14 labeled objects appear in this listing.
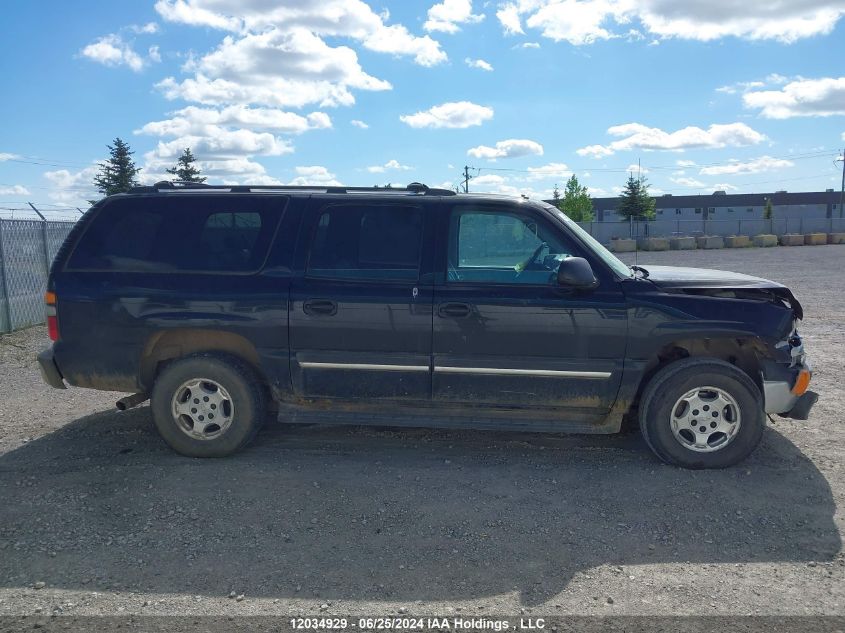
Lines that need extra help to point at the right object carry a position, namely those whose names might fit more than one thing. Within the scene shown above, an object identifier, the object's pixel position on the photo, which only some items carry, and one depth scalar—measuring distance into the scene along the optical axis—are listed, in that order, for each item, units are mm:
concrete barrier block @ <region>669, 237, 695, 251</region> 39625
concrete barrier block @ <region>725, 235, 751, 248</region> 40781
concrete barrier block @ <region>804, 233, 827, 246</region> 42625
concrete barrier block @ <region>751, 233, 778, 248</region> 41750
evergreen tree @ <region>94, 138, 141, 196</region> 52594
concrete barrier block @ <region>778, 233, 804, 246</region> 41969
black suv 4914
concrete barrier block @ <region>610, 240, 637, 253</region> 37344
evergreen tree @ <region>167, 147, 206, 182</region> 56138
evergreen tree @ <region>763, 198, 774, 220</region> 66375
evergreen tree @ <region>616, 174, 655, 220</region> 60125
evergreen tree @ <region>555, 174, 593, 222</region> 62422
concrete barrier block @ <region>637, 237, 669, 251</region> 38875
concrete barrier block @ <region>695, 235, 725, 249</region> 40156
